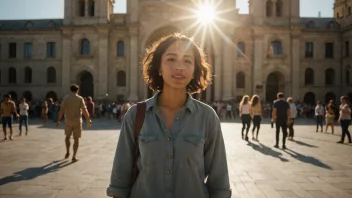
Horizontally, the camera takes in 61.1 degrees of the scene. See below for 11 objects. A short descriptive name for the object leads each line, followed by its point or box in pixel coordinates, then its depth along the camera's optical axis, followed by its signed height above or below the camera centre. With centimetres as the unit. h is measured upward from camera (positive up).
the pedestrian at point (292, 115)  1370 -74
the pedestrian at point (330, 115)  1625 -82
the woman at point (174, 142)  226 -34
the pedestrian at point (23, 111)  1471 -69
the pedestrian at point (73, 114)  869 -48
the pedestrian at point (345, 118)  1248 -77
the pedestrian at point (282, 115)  1134 -61
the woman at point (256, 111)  1320 -52
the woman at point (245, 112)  1377 -59
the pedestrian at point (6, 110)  1301 -57
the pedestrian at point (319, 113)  1673 -74
